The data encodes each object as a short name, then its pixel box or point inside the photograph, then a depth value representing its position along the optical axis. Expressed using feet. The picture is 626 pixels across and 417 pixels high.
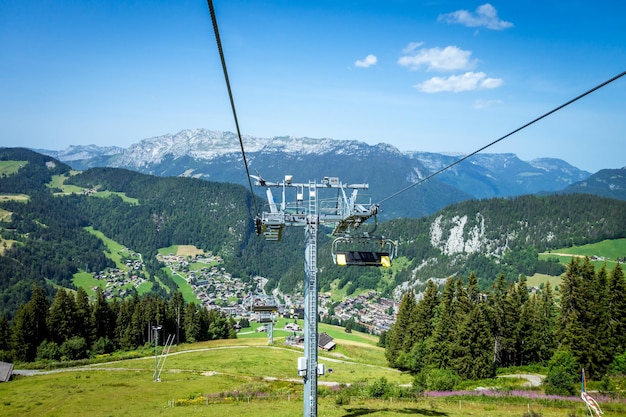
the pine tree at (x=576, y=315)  189.57
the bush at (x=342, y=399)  132.29
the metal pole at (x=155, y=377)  192.79
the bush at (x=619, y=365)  188.34
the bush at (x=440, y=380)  171.94
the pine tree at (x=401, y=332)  253.44
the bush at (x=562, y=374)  149.48
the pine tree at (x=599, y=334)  188.55
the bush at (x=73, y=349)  271.90
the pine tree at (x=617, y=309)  197.98
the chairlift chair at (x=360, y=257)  68.18
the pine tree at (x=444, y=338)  206.27
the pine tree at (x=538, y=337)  234.79
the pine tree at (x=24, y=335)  269.03
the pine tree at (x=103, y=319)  300.81
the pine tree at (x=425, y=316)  241.76
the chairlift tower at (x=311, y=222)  74.84
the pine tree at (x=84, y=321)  293.02
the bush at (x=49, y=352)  269.64
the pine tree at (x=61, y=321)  282.97
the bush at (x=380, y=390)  146.72
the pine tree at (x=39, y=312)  277.44
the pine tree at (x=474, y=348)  195.52
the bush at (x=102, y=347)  288.10
